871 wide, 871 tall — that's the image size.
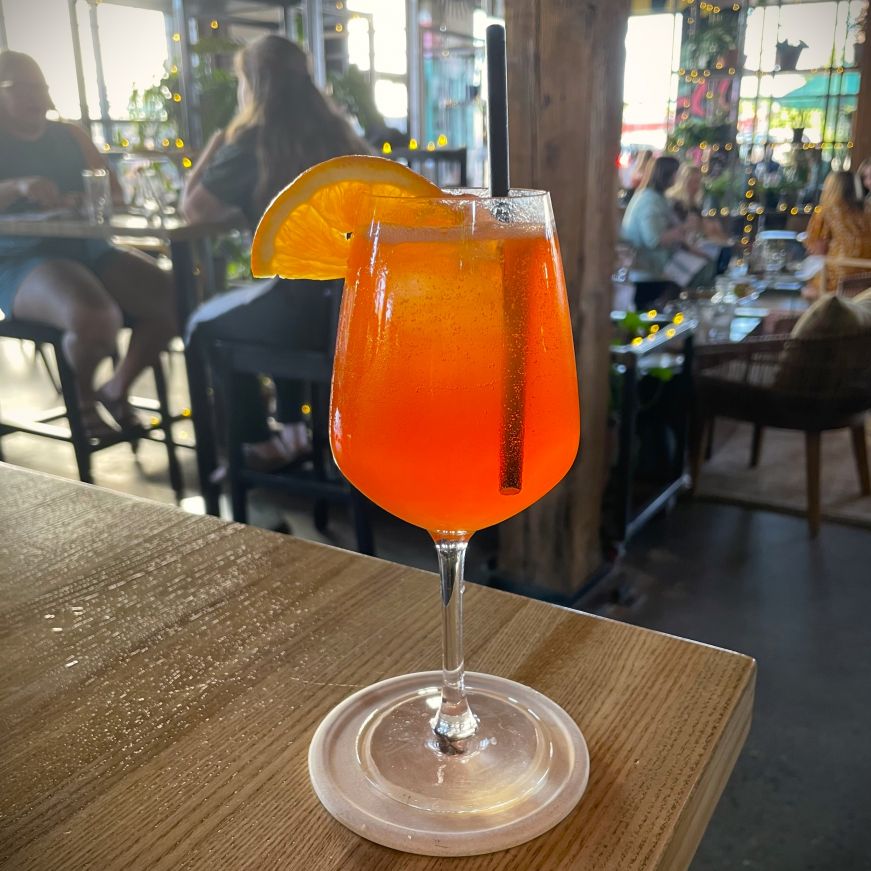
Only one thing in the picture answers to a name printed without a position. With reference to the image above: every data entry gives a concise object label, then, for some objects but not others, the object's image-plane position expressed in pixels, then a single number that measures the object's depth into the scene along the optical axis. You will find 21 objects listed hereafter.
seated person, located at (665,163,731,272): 5.04
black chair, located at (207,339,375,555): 2.36
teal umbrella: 8.28
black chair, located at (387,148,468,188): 3.46
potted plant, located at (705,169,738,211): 6.93
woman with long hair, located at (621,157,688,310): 4.25
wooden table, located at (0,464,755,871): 0.49
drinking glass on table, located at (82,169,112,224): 2.56
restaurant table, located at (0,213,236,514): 2.41
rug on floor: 3.26
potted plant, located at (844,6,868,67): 7.93
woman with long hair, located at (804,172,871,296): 4.78
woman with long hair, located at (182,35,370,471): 2.46
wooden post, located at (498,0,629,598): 1.86
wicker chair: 2.88
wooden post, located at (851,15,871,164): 7.74
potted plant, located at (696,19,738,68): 8.88
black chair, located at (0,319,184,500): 2.85
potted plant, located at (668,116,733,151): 8.57
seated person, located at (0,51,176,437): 3.06
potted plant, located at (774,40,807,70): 8.71
